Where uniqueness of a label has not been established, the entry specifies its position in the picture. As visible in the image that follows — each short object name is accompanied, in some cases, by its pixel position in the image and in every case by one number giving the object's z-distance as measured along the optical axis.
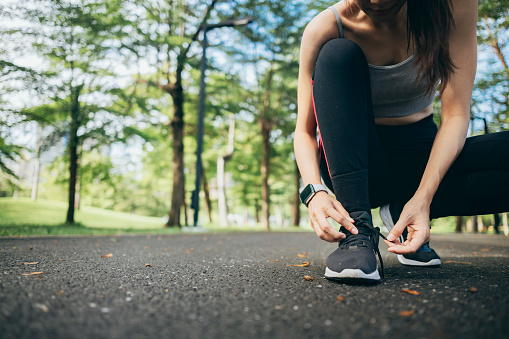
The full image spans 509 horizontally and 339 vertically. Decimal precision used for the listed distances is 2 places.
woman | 1.41
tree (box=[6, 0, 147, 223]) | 7.92
